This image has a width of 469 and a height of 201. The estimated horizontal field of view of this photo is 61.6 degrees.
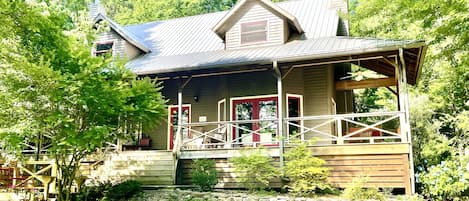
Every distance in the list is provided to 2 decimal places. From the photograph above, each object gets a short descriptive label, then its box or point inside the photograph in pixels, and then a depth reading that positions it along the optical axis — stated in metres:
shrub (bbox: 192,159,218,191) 9.02
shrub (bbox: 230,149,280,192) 8.60
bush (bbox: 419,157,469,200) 8.42
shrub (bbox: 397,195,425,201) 7.79
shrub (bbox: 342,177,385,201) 7.84
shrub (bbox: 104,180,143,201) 8.54
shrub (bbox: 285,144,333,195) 8.20
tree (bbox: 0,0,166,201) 7.20
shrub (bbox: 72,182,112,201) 8.54
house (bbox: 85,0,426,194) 8.79
